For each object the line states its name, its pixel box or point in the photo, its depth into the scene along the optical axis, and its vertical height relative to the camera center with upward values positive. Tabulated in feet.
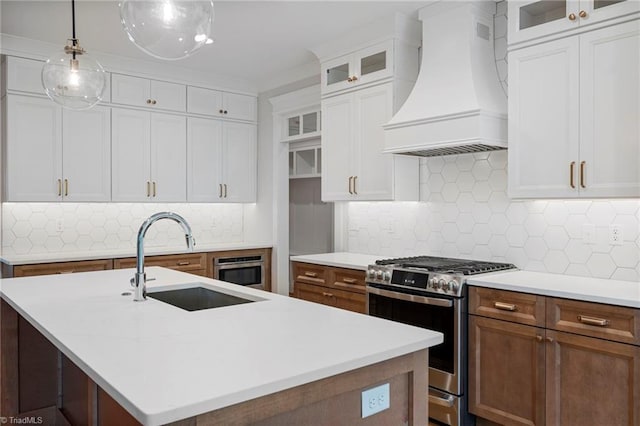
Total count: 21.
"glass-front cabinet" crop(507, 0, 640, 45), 8.66 +3.69
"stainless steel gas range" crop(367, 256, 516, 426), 9.75 -2.03
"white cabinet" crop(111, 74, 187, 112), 15.90 +3.98
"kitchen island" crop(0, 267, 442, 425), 3.88 -1.35
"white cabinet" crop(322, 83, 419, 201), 12.83 +1.58
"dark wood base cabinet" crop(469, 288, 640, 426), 7.66 -2.54
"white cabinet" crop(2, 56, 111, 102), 13.95 +3.90
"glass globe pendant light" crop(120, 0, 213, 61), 5.92 +2.29
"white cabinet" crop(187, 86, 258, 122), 17.62 +4.00
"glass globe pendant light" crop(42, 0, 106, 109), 8.55 +2.34
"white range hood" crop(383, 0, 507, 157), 10.45 +2.69
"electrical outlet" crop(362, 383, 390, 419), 4.90 -1.87
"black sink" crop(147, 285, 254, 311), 8.57 -1.51
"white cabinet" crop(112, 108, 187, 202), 15.97 +1.87
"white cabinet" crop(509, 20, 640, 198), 8.50 +1.79
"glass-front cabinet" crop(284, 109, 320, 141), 16.83 +3.05
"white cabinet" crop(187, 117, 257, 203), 17.69 +1.90
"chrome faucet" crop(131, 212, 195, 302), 7.40 -0.68
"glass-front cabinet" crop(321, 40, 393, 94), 12.82 +3.97
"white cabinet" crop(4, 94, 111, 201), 14.03 +1.78
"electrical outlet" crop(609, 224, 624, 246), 9.47 -0.42
